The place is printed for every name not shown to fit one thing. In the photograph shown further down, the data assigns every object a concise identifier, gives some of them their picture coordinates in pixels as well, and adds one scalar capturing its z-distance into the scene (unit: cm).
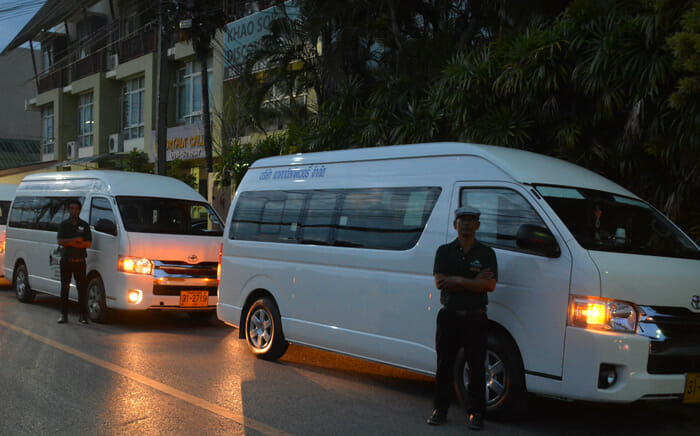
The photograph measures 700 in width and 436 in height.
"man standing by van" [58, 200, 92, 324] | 1056
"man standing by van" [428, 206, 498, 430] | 559
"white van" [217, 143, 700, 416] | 536
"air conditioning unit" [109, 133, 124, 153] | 3422
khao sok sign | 2221
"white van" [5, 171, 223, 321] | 1035
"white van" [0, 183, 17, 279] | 1677
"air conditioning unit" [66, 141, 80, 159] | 3853
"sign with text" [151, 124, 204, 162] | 2641
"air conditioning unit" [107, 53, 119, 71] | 3494
